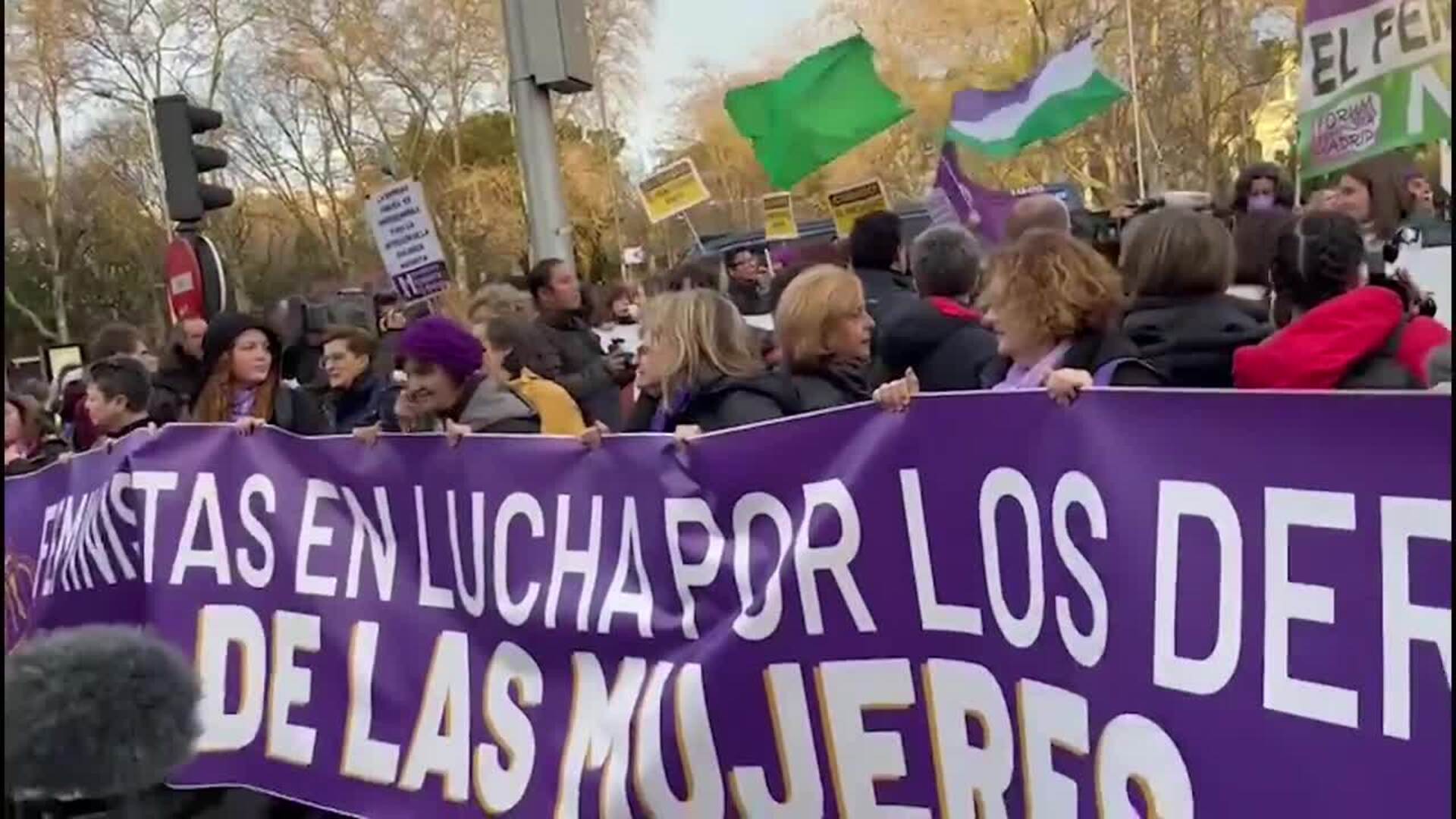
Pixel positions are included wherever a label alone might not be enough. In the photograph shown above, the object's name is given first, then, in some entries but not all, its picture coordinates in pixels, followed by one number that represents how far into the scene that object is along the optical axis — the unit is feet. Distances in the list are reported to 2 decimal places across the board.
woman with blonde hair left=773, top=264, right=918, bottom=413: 13.69
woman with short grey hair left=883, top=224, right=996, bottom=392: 15.40
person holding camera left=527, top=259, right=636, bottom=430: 21.04
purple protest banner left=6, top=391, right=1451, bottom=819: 8.45
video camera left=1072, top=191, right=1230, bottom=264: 21.66
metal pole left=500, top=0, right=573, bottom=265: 27.81
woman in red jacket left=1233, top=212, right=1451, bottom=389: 10.82
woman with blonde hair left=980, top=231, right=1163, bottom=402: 11.55
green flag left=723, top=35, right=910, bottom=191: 27.40
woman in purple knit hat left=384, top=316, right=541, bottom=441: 15.29
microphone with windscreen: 6.88
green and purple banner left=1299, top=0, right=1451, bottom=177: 13.96
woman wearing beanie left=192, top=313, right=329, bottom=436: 19.34
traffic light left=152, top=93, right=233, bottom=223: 28.84
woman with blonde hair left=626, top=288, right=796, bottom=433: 13.43
